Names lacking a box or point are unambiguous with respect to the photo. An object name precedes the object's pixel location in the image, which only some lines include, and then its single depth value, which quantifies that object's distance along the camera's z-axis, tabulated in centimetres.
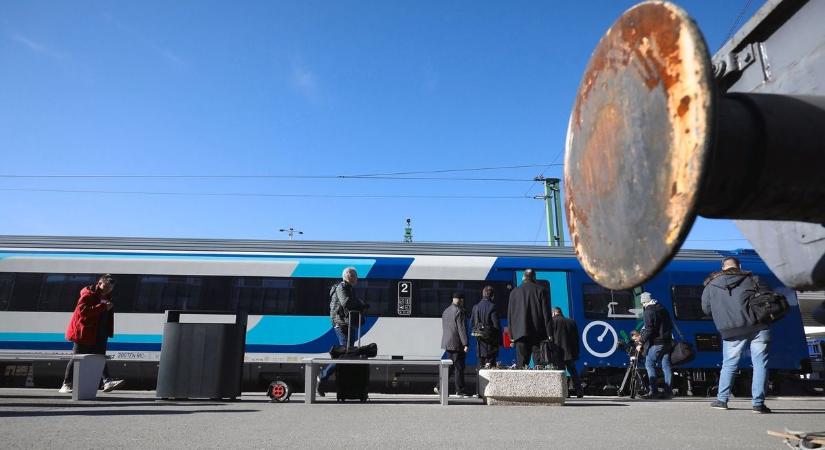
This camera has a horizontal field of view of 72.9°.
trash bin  638
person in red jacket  698
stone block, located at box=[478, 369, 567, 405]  617
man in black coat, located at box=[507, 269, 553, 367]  722
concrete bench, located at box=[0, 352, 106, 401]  614
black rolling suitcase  645
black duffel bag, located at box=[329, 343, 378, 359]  651
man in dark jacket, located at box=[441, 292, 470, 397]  845
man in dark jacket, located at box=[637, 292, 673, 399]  868
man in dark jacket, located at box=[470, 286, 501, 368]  842
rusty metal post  127
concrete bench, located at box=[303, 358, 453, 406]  609
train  1097
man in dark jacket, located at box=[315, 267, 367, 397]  688
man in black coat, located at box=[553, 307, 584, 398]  979
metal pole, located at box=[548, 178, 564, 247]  2323
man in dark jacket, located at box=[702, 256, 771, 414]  525
